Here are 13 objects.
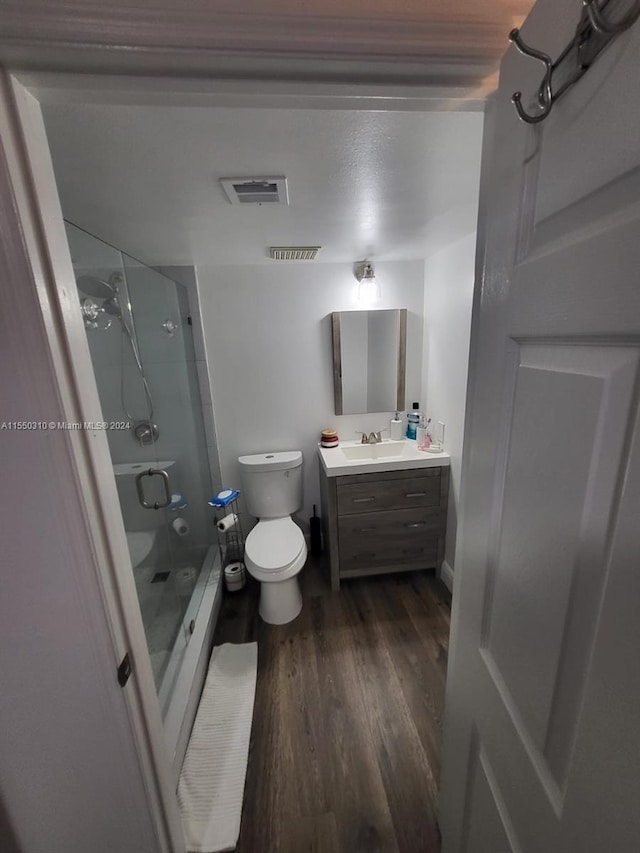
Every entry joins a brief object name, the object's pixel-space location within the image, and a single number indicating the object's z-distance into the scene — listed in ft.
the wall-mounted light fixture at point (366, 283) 6.50
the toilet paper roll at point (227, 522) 6.02
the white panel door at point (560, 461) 1.05
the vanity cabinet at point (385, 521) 6.00
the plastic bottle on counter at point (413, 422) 7.17
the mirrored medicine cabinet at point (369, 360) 6.82
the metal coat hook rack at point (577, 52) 0.96
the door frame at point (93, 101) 1.48
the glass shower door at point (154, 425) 4.27
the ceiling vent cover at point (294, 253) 5.34
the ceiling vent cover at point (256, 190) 3.18
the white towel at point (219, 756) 3.29
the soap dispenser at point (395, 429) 7.23
